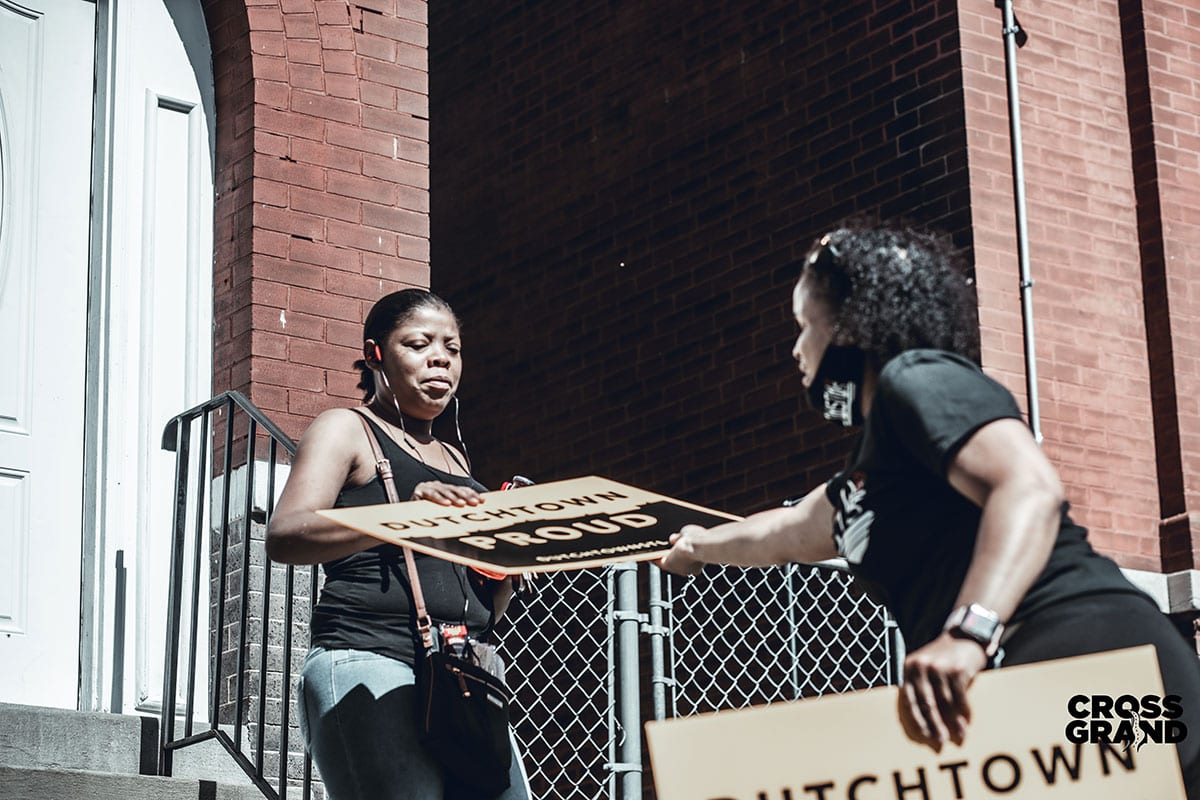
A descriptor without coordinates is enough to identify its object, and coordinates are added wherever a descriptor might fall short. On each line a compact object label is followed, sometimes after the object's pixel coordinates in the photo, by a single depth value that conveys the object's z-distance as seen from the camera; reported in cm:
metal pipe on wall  930
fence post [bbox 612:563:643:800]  648
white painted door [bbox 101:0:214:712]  699
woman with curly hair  299
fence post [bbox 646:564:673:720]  665
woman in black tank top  427
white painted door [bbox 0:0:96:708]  678
